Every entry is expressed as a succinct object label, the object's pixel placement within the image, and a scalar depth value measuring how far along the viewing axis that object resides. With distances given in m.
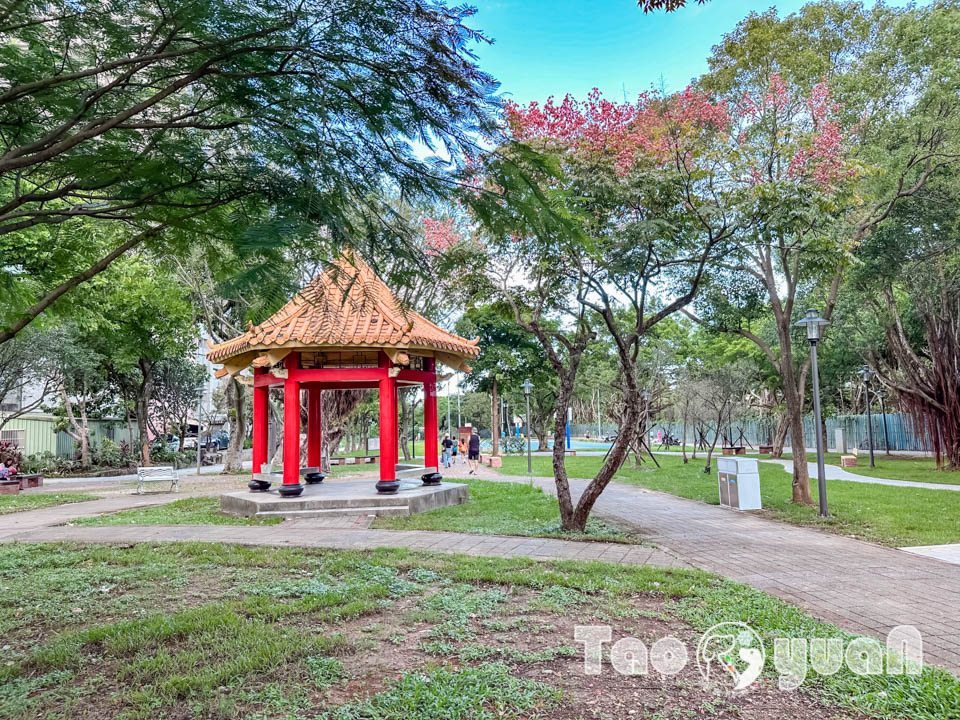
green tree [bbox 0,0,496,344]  3.17
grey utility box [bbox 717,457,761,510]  11.53
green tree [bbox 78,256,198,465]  18.91
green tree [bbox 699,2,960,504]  11.53
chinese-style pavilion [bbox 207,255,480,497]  10.85
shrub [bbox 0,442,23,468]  19.70
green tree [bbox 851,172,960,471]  13.91
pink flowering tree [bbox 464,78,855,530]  7.91
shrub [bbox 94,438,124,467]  26.25
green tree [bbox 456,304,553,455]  29.34
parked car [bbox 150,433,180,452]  31.36
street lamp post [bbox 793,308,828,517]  10.10
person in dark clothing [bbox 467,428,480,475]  24.28
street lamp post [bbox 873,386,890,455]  30.79
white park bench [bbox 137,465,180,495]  16.16
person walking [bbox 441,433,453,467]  27.66
